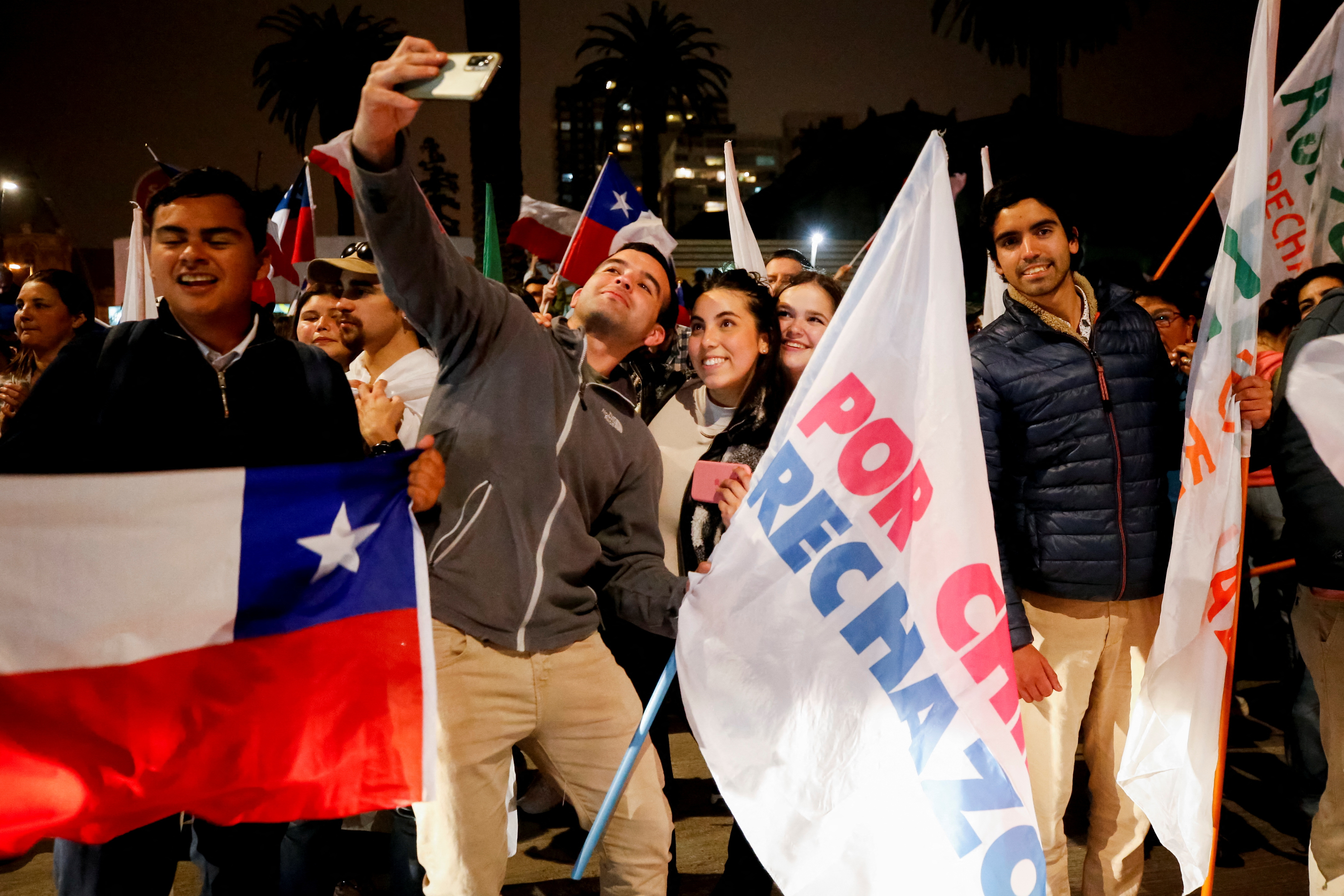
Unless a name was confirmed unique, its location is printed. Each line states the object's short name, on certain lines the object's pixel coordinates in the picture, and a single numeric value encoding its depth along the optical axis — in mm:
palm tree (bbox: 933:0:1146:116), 23750
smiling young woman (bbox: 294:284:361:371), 4035
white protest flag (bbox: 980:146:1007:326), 5676
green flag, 6309
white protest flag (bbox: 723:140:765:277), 5680
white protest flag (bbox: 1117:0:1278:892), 2637
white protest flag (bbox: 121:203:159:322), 5113
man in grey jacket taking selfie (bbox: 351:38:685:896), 2246
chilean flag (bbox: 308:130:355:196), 5004
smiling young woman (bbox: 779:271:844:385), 3393
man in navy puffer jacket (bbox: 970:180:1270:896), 2793
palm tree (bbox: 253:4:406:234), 28672
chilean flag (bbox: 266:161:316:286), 6766
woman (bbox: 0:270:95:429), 4352
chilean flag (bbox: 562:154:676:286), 5445
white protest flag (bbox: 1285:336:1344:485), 2723
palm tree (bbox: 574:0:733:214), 33938
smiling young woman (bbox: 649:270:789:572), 3066
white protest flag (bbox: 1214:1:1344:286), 4035
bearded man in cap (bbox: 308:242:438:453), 3266
